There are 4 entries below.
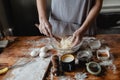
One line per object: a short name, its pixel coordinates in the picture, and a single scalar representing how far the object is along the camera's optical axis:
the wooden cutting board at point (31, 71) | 1.00
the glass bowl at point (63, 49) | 1.15
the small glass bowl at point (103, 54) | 1.10
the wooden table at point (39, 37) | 0.97
